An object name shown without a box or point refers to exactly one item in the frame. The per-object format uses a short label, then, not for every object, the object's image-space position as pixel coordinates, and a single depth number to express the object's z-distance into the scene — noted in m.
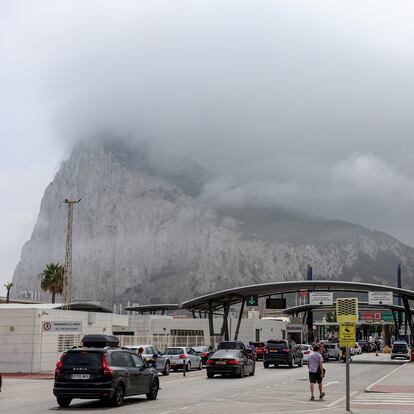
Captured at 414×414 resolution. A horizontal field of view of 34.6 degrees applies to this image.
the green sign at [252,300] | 78.67
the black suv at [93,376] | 18.34
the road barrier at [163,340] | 52.15
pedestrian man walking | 21.58
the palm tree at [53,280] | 105.25
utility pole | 99.38
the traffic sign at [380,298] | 74.38
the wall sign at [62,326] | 39.94
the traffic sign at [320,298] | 82.19
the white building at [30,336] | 39.59
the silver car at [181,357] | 40.58
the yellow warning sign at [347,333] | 18.70
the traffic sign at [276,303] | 82.06
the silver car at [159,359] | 35.41
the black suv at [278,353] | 46.03
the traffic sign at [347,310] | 18.51
